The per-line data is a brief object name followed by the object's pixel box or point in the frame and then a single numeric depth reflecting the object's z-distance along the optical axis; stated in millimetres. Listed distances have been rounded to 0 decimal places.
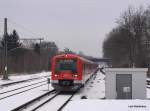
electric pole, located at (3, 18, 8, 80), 51912
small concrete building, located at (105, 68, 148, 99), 24078
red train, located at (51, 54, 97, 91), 30594
